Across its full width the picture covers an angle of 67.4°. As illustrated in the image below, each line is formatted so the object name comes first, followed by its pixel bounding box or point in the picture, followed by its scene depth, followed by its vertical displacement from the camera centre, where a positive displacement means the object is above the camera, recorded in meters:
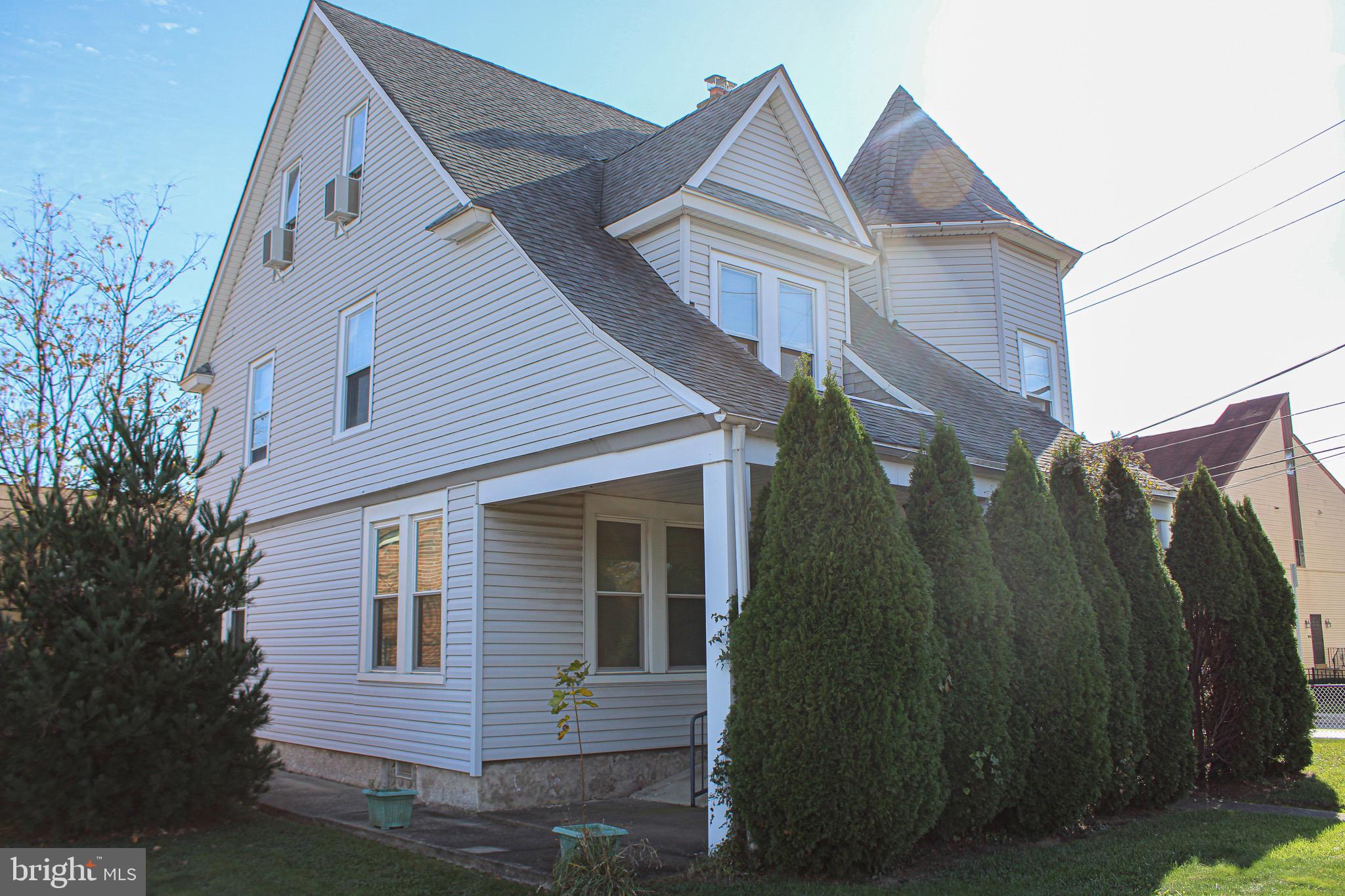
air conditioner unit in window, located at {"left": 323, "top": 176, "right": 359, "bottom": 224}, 12.49 +5.16
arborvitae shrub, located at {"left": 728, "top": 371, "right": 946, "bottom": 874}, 6.29 -0.36
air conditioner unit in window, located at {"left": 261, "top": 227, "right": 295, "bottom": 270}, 14.02 +5.12
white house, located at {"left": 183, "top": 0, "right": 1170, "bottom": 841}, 8.91 +2.25
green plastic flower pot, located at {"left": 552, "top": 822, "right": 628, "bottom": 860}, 6.24 -1.34
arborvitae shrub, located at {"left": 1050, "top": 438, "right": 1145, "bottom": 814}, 8.39 +0.02
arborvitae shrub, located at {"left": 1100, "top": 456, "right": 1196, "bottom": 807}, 8.91 -0.25
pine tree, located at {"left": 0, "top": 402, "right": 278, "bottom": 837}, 7.95 -0.30
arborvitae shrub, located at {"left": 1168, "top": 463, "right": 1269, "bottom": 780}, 10.27 -0.31
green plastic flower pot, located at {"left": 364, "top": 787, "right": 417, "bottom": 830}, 8.44 -1.56
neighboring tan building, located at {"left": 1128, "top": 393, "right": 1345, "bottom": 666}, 30.48 +3.77
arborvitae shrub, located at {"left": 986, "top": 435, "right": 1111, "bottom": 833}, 7.70 -0.32
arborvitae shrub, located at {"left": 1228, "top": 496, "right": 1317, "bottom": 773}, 10.70 -0.57
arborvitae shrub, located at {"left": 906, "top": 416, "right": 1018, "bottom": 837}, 7.08 -0.13
